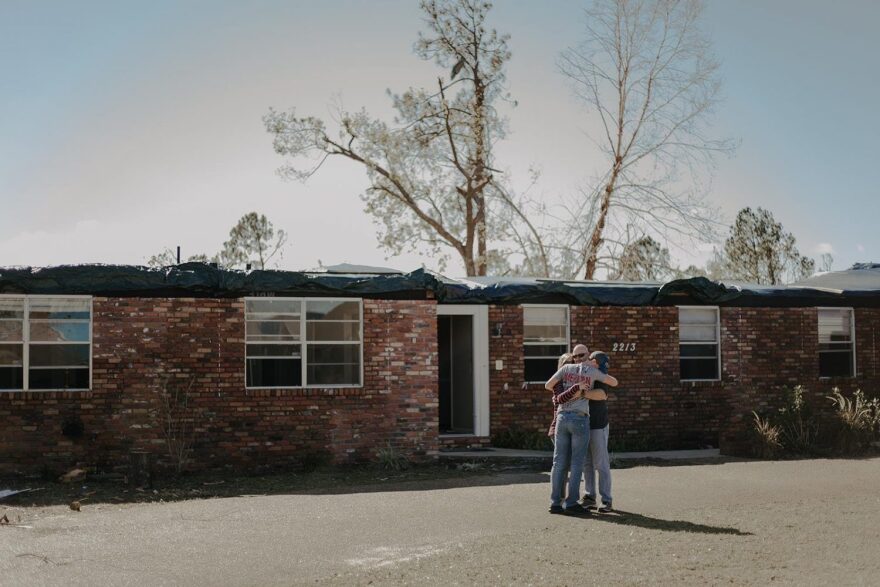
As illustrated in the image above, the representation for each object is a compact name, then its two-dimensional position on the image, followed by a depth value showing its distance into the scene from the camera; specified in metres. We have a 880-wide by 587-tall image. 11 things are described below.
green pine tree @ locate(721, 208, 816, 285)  44.56
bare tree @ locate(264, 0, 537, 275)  32.72
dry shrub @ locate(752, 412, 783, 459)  16.31
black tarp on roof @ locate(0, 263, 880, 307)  14.69
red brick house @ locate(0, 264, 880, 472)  14.66
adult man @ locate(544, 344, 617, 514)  10.84
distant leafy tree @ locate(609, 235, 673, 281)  30.41
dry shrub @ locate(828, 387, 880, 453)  16.84
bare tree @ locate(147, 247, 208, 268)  45.47
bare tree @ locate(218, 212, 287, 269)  51.31
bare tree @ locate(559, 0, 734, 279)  30.70
